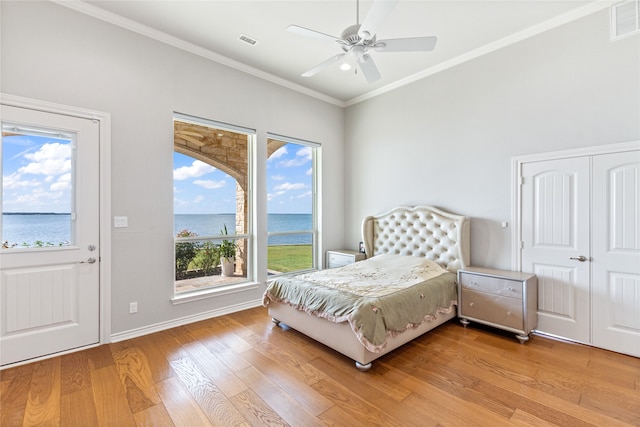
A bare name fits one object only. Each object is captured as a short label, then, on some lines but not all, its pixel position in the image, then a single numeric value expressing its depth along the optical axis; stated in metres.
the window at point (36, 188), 2.54
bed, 2.53
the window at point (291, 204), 4.52
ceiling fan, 2.19
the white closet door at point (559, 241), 2.93
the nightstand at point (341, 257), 4.72
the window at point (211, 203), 3.66
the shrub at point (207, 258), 3.84
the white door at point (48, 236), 2.54
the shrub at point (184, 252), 3.64
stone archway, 3.71
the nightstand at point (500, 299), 2.98
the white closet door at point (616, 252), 2.66
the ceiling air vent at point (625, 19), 2.66
